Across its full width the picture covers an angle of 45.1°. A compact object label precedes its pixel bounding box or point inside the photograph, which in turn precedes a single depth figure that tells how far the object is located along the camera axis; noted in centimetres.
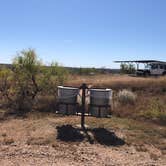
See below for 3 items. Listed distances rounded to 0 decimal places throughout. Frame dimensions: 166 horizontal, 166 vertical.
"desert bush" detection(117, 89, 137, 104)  924
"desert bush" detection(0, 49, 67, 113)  920
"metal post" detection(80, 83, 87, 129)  628
